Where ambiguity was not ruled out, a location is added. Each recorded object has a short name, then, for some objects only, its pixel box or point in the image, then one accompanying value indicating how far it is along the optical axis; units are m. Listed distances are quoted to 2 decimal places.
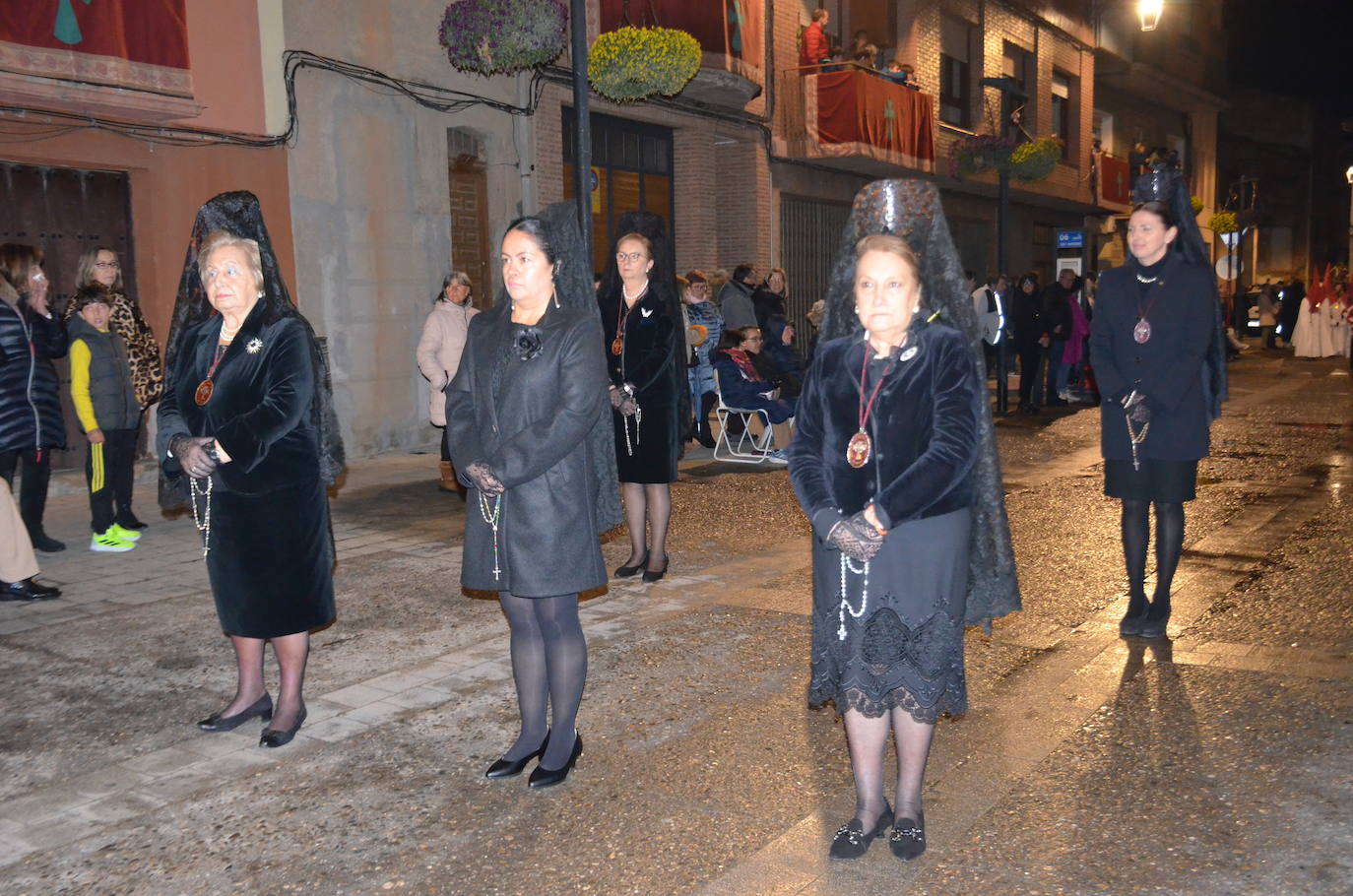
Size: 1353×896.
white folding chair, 12.30
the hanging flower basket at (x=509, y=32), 11.36
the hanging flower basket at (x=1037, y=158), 23.77
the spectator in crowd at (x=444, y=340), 10.18
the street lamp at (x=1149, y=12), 23.22
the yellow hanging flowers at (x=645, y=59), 11.82
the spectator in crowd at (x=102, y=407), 8.24
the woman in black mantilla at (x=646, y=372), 6.97
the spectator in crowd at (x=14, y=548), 6.79
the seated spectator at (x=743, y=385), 12.34
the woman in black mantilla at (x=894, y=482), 3.41
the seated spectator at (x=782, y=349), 12.93
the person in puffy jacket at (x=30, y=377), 7.54
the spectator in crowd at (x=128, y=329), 8.40
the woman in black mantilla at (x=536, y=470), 4.05
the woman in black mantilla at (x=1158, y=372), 5.71
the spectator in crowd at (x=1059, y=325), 17.62
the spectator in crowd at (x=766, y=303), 13.80
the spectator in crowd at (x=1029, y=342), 17.36
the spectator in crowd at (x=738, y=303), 13.79
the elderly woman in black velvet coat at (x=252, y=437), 4.41
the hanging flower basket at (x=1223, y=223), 37.06
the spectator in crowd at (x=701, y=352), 12.84
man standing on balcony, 20.12
